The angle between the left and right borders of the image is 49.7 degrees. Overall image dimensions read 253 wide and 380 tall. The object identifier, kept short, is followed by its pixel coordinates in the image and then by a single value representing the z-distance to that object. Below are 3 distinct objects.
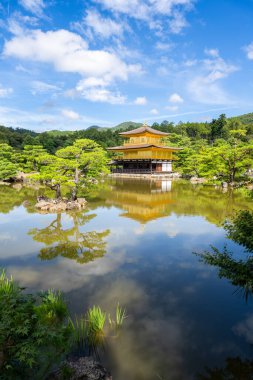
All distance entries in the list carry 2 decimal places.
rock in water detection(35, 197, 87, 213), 14.14
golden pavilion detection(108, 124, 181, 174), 37.69
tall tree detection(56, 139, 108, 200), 15.61
